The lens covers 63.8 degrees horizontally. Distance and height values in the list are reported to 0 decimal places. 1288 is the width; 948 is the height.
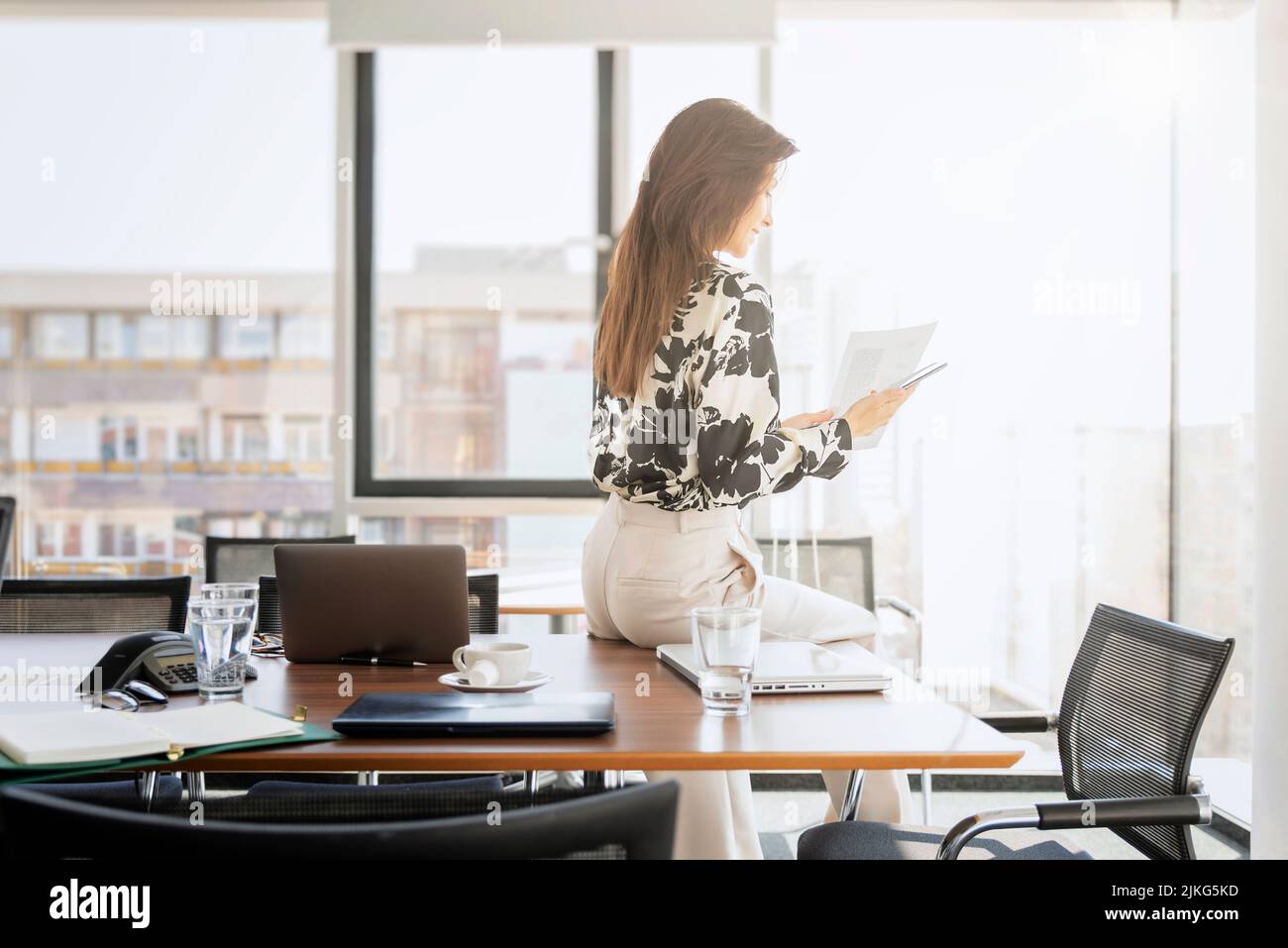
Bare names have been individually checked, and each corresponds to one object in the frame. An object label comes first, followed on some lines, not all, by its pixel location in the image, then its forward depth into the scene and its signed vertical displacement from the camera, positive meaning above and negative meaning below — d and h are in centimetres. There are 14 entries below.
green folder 106 -32
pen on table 162 -31
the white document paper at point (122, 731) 109 -31
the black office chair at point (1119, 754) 133 -43
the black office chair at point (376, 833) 64 -23
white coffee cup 142 -28
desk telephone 142 -28
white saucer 143 -31
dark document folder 120 -30
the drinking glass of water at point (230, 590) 161 -20
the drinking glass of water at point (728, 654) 131 -24
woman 183 +8
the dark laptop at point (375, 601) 158 -21
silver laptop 141 -29
